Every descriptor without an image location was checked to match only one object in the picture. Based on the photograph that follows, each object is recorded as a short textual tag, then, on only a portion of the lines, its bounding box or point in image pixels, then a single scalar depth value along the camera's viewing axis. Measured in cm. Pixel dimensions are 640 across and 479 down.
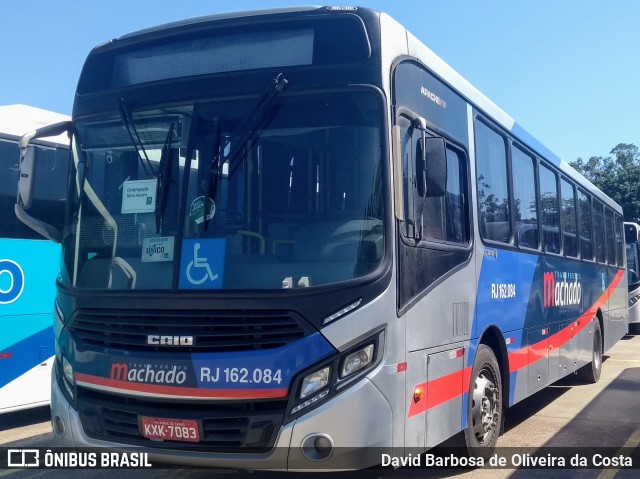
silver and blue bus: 467
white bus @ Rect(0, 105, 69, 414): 823
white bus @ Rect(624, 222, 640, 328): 2045
